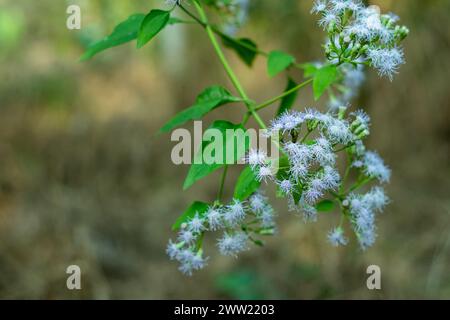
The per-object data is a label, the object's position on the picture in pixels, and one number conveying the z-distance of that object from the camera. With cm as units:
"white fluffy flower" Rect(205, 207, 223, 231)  47
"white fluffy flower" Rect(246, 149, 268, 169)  46
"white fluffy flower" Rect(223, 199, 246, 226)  47
